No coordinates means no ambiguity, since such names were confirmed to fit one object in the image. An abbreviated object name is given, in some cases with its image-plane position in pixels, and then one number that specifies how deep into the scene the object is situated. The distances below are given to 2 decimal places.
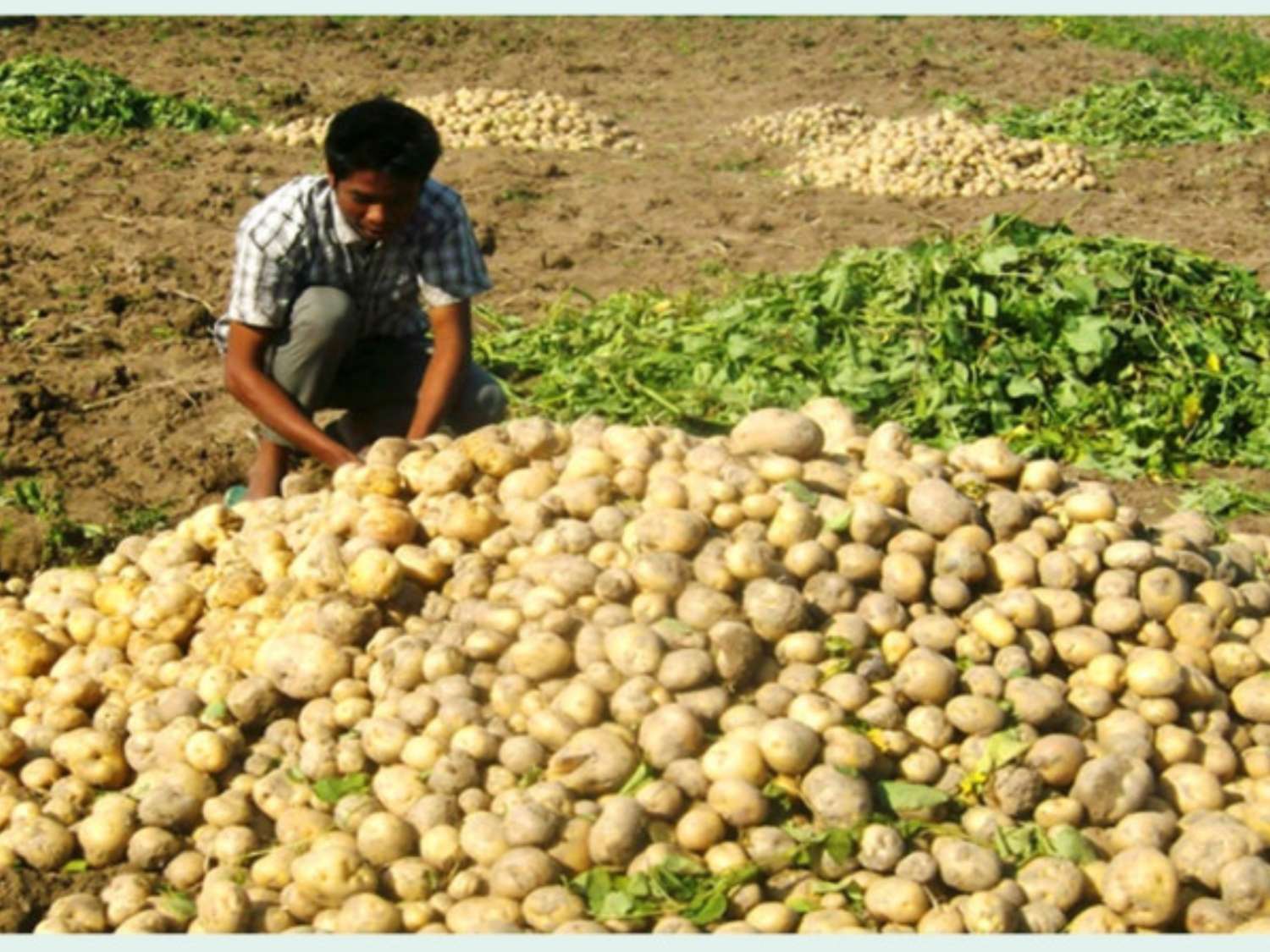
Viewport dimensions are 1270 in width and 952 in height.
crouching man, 4.48
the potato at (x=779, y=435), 3.85
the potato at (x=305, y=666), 3.42
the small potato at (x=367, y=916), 2.90
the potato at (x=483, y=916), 2.88
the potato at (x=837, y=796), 3.04
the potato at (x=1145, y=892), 2.92
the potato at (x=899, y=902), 2.91
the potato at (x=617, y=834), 2.97
